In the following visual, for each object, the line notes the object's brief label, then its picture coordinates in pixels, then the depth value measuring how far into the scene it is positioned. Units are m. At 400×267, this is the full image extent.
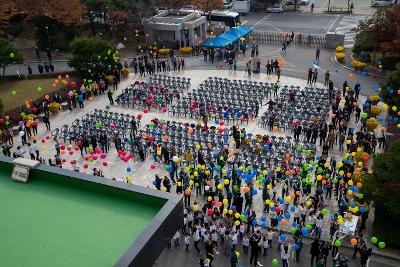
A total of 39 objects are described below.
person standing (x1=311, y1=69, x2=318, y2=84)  32.59
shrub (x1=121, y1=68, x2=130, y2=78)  35.89
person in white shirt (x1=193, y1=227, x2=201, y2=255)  17.59
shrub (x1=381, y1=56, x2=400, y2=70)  34.53
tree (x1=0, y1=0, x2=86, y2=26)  39.69
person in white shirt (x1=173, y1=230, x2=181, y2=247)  18.13
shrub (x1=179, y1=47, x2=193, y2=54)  40.62
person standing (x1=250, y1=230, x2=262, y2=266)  16.76
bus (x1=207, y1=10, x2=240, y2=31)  46.94
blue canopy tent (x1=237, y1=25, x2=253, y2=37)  41.10
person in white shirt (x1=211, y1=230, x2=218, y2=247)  17.50
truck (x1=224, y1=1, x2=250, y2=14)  54.84
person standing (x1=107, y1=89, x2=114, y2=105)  30.99
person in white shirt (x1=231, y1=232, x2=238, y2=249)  17.17
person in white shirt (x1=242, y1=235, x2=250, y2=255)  17.40
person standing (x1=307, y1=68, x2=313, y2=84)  32.39
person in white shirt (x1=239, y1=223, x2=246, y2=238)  17.73
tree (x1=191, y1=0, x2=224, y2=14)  46.31
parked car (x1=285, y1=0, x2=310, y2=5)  58.05
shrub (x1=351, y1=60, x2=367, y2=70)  34.44
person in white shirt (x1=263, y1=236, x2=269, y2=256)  17.20
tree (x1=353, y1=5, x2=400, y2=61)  32.94
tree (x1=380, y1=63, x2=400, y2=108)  25.77
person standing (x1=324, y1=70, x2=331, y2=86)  31.84
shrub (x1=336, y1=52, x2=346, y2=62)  36.88
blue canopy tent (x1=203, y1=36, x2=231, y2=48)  38.12
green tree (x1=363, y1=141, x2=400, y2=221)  16.62
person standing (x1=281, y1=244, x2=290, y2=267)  16.30
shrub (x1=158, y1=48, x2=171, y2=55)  40.60
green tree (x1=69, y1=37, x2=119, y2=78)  33.91
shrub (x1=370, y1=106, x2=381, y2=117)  25.67
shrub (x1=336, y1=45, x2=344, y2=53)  37.38
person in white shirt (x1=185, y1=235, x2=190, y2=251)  17.89
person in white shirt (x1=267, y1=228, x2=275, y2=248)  17.41
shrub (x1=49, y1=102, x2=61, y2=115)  30.56
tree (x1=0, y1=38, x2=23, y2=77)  34.22
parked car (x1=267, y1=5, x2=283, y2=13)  55.34
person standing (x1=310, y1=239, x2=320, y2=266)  16.47
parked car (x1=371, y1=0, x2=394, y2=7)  53.87
